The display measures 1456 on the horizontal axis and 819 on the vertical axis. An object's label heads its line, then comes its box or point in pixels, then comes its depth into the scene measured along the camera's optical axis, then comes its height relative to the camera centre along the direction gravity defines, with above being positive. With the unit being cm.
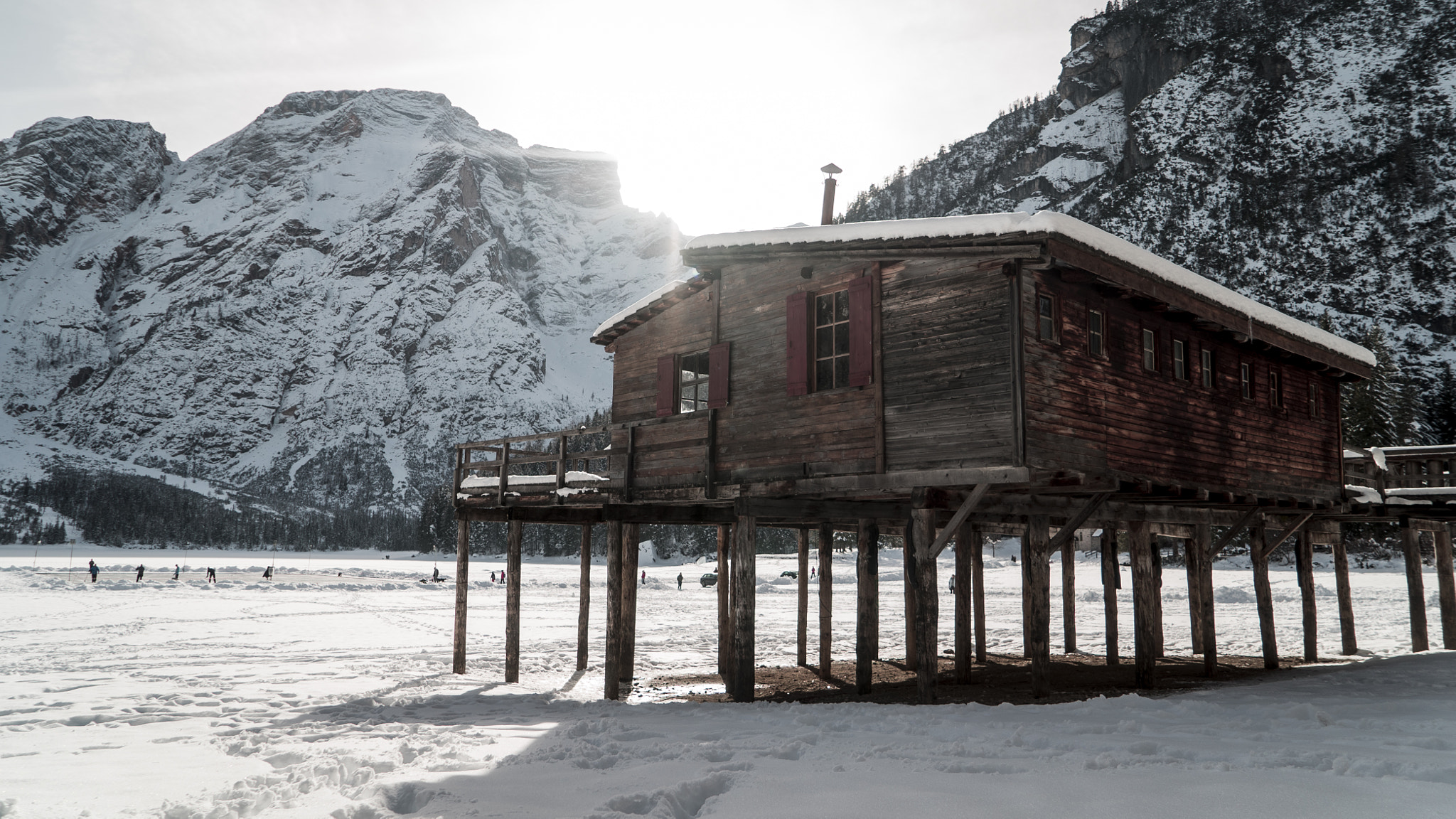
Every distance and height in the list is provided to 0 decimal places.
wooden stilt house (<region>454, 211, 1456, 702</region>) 1154 +169
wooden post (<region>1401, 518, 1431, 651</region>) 1934 -122
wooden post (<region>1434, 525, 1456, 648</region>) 1948 -138
